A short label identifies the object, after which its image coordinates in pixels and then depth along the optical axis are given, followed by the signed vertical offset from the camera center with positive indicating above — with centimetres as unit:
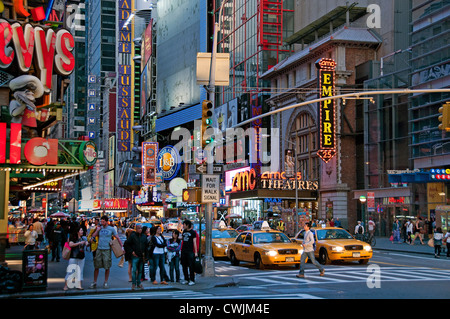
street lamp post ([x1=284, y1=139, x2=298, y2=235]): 4656 -105
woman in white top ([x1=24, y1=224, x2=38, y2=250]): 2661 -135
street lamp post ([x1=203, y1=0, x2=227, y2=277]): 2109 -40
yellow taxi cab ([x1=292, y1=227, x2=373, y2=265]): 2491 -158
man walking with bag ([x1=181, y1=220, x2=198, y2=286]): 1900 -135
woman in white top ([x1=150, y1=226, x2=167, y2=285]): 1903 -145
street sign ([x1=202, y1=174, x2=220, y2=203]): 2134 +64
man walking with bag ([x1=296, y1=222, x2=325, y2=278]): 2100 -134
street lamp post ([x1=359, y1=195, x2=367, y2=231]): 5484 -56
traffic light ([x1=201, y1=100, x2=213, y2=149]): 2111 +311
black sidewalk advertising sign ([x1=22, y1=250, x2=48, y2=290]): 1714 -173
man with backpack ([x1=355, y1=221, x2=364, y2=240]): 4048 -160
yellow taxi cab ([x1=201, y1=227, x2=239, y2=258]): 2978 -160
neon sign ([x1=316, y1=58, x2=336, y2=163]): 5731 +851
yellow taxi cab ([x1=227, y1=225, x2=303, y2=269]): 2408 -167
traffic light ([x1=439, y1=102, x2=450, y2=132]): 2197 +320
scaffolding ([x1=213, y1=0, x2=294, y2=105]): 8306 +2363
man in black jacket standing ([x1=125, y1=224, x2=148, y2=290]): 1798 -131
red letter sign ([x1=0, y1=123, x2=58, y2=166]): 2219 +207
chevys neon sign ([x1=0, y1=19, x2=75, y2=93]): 2573 +681
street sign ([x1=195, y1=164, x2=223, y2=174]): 2173 +133
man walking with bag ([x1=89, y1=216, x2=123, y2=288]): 1802 -123
